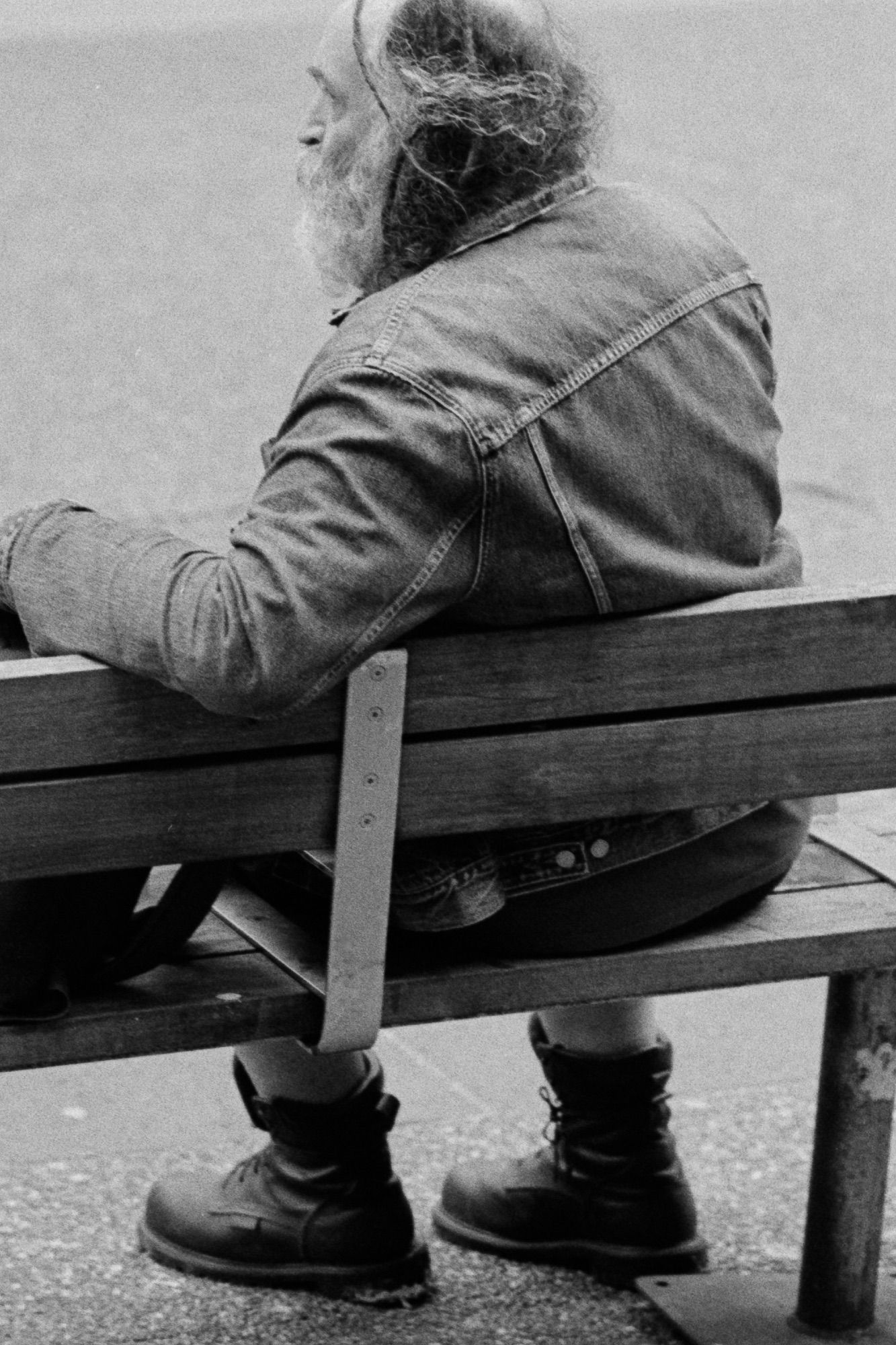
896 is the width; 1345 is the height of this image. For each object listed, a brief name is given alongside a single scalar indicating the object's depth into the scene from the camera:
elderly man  4.68
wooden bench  4.84
